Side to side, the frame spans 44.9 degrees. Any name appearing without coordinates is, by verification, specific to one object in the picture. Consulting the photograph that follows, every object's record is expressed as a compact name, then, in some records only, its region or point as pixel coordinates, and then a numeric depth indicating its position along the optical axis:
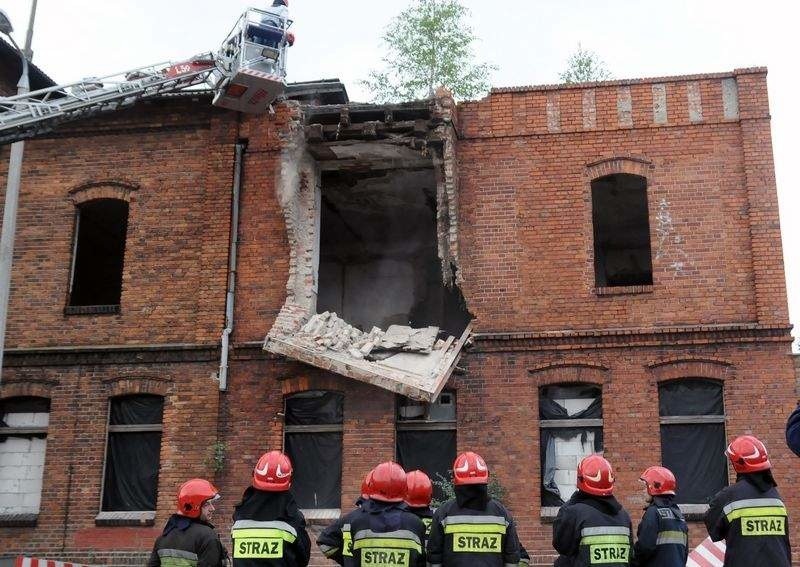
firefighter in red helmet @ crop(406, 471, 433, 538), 8.25
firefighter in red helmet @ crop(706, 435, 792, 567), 7.75
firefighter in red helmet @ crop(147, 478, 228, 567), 7.36
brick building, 14.77
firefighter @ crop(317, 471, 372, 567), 7.62
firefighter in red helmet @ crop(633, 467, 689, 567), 8.03
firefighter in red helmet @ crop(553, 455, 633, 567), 7.38
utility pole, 14.13
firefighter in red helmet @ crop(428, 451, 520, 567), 7.35
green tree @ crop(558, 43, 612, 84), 30.11
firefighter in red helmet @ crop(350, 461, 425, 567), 7.23
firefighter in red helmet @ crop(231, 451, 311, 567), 7.23
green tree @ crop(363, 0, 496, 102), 29.30
